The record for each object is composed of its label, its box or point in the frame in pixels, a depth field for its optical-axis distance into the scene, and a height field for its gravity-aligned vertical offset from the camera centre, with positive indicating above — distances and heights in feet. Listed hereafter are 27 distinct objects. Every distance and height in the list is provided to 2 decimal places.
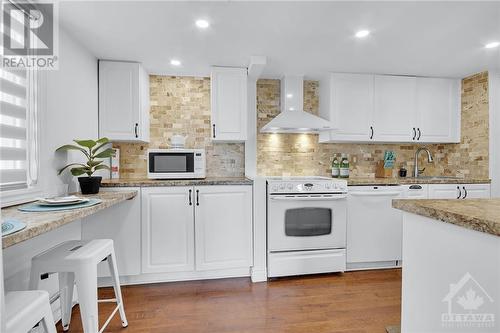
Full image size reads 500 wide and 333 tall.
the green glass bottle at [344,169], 10.66 -0.20
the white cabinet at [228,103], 9.30 +2.12
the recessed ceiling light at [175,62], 8.89 +3.42
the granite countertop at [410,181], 9.12 -0.60
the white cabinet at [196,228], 7.97 -1.92
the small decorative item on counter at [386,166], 11.04 -0.09
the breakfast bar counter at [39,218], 3.13 -0.80
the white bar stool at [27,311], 2.90 -1.66
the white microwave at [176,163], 8.65 +0.04
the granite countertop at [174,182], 7.78 -0.53
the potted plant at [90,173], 6.65 -0.21
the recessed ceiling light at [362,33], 6.99 +3.43
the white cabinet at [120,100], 8.77 +2.11
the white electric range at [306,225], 8.41 -1.95
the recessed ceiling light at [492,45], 7.74 +3.45
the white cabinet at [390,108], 10.23 +2.17
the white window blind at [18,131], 4.92 +0.65
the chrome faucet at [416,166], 11.43 -0.09
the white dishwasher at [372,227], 9.04 -2.13
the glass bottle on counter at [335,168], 10.79 -0.18
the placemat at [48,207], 4.62 -0.76
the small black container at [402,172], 11.31 -0.34
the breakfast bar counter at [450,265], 2.64 -1.14
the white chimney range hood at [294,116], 9.62 +1.74
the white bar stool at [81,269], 4.46 -1.76
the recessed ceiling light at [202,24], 6.51 +3.44
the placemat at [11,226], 3.21 -0.78
